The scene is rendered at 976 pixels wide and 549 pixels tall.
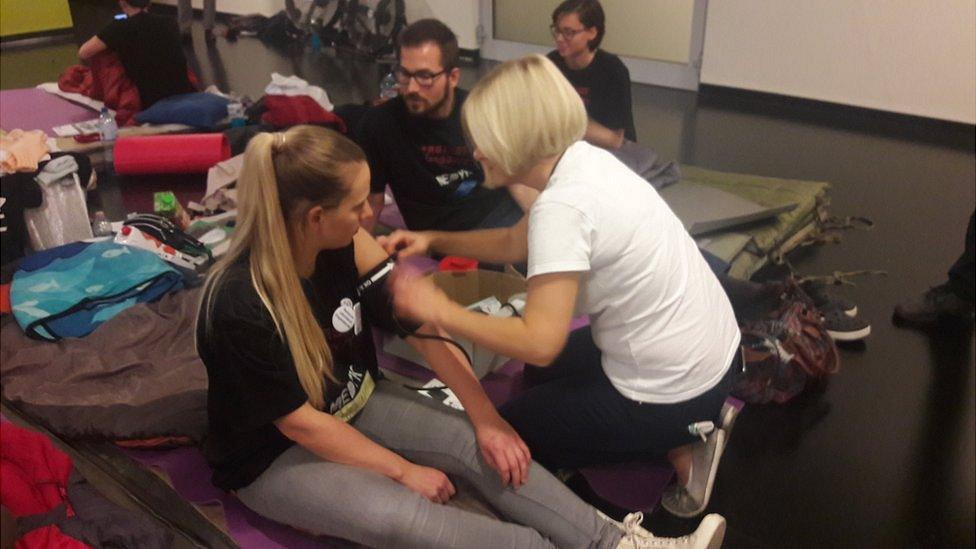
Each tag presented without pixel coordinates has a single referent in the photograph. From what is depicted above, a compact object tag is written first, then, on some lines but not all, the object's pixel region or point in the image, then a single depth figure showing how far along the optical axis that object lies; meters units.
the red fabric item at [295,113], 3.20
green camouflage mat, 2.32
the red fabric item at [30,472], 1.17
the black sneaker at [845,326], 2.09
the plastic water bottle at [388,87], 3.74
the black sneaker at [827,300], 2.15
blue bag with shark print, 1.71
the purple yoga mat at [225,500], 1.42
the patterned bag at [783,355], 1.85
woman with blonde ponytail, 1.18
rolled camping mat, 2.76
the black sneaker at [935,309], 2.14
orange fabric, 2.02
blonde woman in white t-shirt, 1.19
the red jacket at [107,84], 2.16
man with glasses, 1.86
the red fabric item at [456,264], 1.87
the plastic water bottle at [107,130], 2.80
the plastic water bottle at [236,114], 3.20
